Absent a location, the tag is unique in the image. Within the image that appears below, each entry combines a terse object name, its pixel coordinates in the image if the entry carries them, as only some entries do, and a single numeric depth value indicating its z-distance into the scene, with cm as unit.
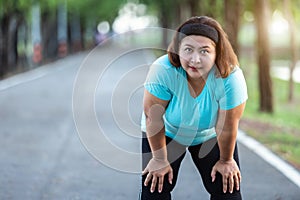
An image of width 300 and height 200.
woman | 335
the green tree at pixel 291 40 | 1897
